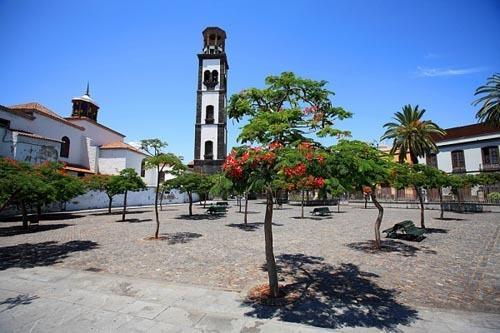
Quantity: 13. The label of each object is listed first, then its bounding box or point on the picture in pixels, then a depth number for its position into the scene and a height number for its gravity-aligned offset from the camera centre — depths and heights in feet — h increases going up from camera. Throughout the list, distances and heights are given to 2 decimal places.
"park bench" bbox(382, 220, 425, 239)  44.04 -6.19
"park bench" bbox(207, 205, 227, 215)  87.25 -5.24
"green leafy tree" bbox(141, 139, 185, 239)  44.24 +5.56
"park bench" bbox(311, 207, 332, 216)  86.07 -5.78
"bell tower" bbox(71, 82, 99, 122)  151.02 +48.21
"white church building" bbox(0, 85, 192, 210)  84.58 +19.06
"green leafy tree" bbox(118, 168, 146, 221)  68.69 +3.18
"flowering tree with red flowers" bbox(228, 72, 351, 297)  18.63 +4.60
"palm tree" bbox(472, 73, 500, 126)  85.46 +28.56
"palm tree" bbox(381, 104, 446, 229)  118.11 +26.28
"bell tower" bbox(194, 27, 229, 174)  164.96 +54.74
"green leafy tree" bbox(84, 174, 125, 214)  68.90 +2.44
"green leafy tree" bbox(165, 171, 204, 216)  75.20 +2.73
